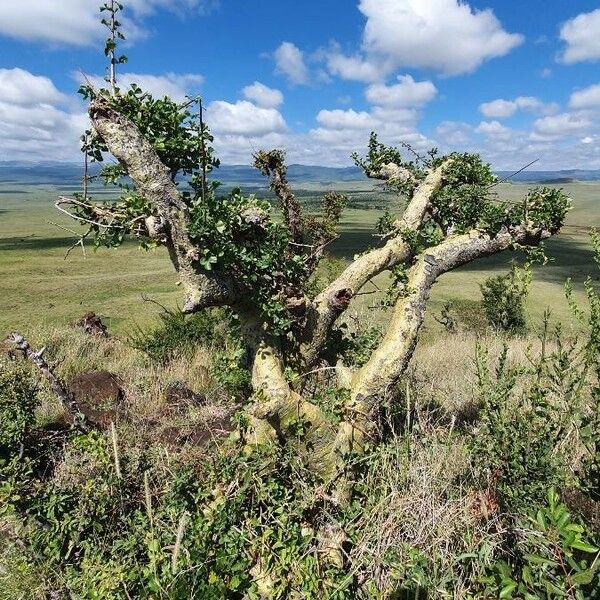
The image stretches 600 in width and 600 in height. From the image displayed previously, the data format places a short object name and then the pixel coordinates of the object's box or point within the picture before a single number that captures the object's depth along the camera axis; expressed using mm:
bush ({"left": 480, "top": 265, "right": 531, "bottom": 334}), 19938
